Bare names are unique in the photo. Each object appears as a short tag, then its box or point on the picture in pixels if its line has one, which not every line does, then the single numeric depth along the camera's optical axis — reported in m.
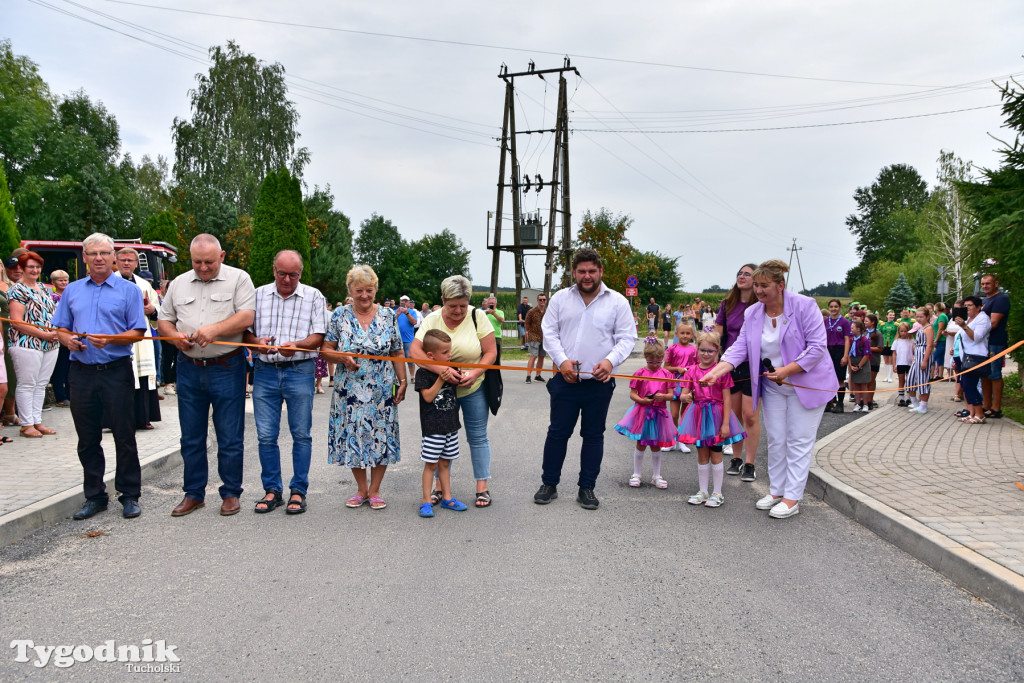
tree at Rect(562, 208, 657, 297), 37.50
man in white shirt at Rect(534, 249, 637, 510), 5.77
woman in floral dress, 5.55
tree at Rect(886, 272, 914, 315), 51.94
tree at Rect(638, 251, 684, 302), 78.44
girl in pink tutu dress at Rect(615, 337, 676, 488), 6.39
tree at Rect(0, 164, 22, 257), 14.48
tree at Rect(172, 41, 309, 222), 40.28
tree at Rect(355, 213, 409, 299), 83.88
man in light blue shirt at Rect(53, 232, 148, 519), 5.32
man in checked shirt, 5.48
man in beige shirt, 5.32
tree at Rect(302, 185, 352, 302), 44.25
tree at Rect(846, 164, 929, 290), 78.12
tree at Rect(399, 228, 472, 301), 88.94
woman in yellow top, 5.50
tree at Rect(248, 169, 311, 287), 28.28
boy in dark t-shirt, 5.49
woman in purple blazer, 5.57
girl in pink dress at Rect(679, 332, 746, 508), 5.93
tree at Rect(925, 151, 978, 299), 48.05
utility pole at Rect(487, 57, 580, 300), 26.91
